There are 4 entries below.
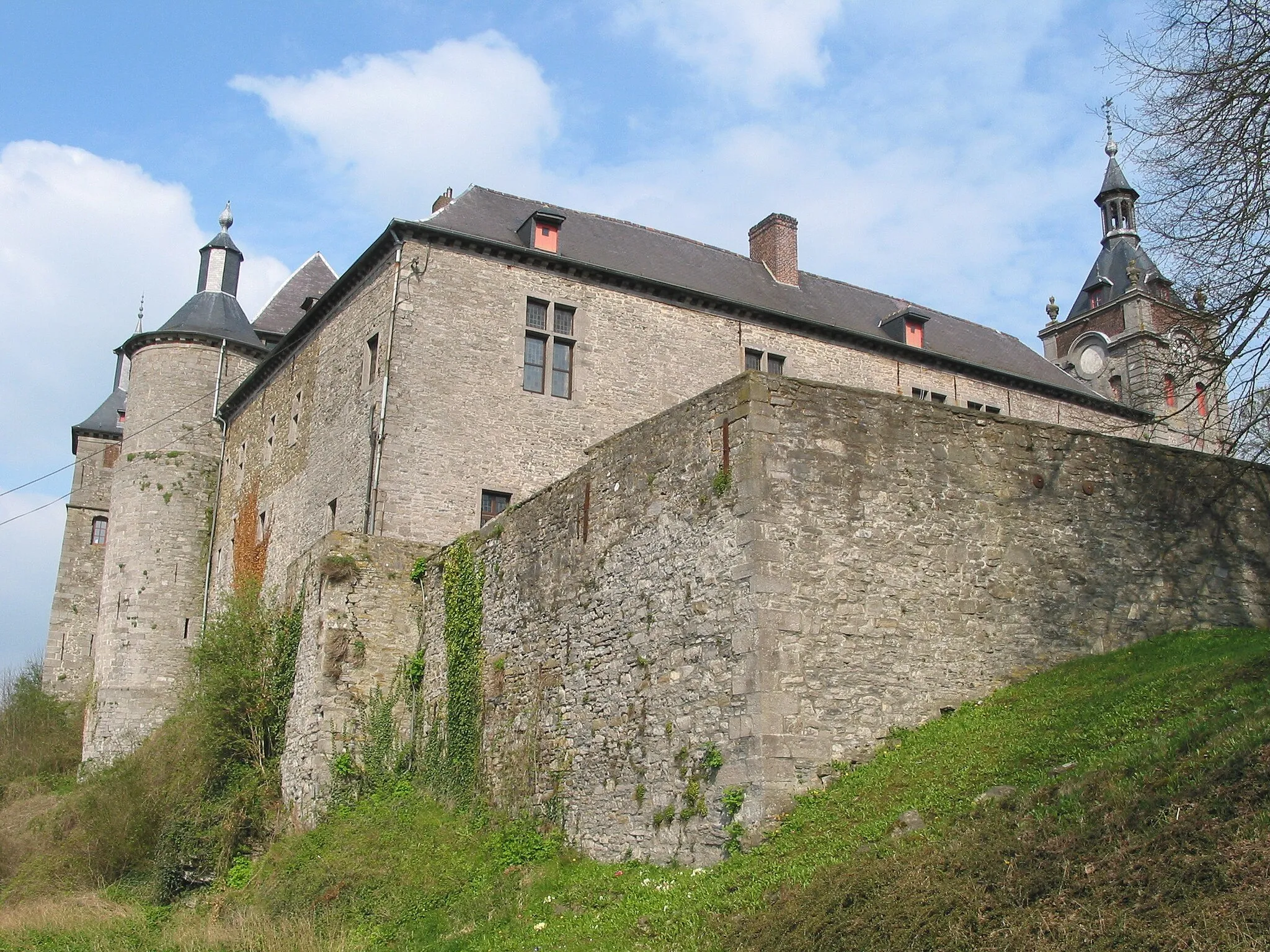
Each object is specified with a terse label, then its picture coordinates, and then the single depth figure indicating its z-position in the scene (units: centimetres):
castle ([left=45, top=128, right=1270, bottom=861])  1194
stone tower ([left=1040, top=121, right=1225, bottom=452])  3653
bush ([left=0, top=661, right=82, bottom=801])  3378
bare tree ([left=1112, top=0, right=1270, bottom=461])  1195
